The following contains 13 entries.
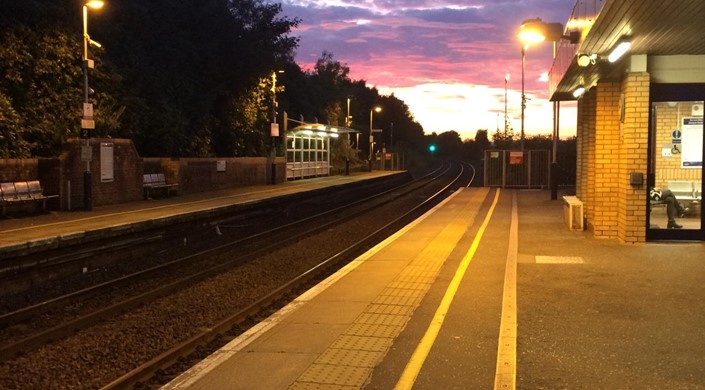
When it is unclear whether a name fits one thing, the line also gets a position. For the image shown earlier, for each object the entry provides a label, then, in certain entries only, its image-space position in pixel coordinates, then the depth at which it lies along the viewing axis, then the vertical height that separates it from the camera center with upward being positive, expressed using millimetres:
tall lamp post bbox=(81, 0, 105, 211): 19562 +800
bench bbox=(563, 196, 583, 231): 15062 -1178
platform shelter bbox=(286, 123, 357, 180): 42938 +1041
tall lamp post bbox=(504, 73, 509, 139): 60350 +3549
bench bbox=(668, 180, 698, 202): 12125 -476
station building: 11578 +651
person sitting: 12312 -746
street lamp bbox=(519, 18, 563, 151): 13023 +2631
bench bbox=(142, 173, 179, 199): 24567 -748
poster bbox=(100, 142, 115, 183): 21234 +78
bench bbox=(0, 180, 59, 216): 17172 -771
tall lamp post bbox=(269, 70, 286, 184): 36312 +982
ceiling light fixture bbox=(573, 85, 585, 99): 16641 +1872
